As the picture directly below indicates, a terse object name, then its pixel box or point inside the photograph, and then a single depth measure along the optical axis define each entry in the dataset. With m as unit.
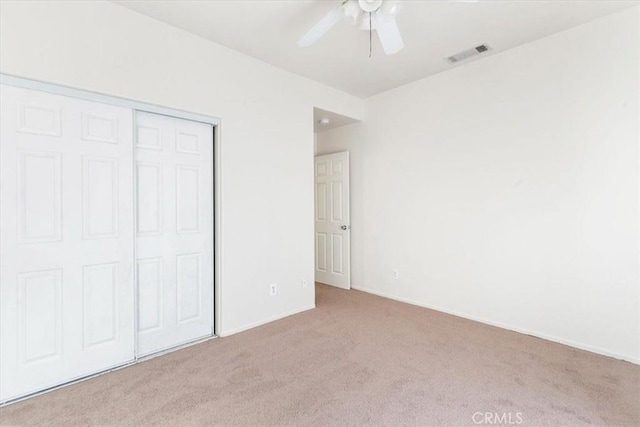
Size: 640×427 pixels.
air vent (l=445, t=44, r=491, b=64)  2.94
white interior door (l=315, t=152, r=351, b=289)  4.52
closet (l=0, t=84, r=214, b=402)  1.95
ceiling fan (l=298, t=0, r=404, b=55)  1.92
